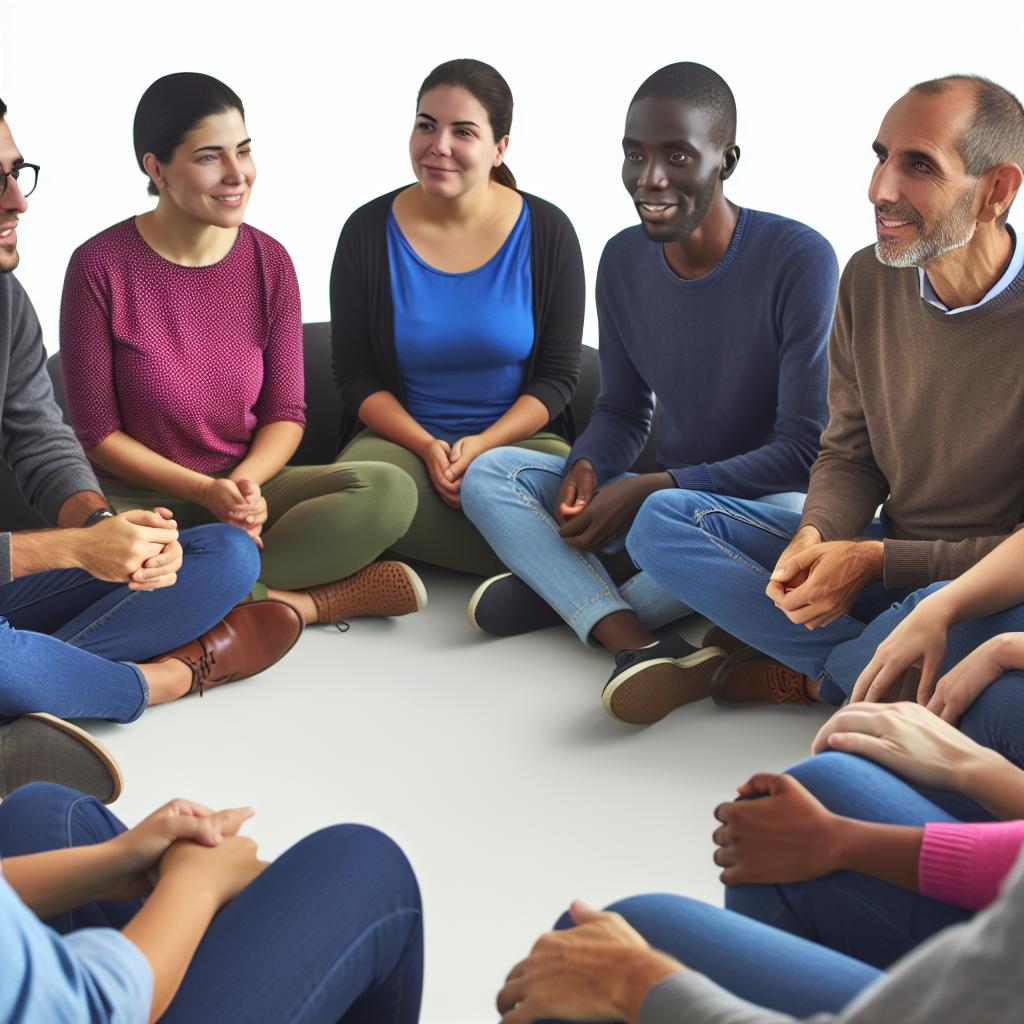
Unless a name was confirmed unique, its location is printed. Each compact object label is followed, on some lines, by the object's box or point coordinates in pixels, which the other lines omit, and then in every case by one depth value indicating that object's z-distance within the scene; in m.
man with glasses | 2.47
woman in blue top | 3.30
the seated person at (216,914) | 1.23
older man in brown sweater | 2.30
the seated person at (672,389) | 2.83
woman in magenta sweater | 2.96
